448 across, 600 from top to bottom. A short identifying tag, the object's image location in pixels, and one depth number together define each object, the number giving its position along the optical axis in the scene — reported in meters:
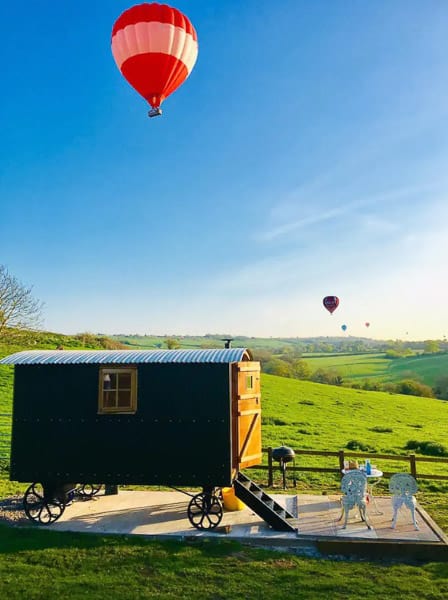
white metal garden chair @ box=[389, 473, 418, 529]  11.04
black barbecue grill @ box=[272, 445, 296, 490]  13.92
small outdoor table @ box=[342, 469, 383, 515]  12.18
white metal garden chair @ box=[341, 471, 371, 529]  10.93
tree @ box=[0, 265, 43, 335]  30.36
